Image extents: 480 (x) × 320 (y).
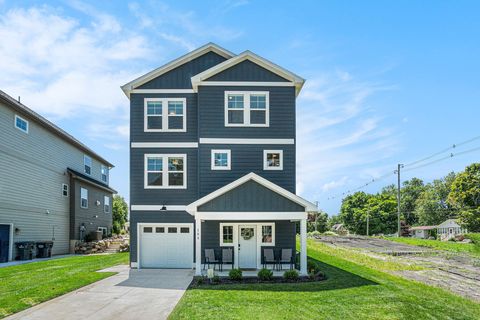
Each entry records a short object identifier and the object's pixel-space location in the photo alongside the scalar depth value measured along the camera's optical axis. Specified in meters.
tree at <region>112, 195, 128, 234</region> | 42.41
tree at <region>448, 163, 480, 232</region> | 44.09
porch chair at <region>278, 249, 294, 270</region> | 15.52
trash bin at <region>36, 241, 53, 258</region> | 23.19
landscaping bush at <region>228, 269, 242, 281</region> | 13.39
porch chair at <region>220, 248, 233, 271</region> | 15.79
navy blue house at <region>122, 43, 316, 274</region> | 16.42
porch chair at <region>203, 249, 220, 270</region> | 15.41
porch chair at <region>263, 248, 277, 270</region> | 15.34
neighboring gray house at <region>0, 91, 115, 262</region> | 20.56
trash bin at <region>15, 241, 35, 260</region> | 21.53
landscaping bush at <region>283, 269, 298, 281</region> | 13.41
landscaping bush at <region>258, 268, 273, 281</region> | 13.36
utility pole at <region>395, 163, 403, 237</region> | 42.06
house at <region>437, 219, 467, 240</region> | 57.94
